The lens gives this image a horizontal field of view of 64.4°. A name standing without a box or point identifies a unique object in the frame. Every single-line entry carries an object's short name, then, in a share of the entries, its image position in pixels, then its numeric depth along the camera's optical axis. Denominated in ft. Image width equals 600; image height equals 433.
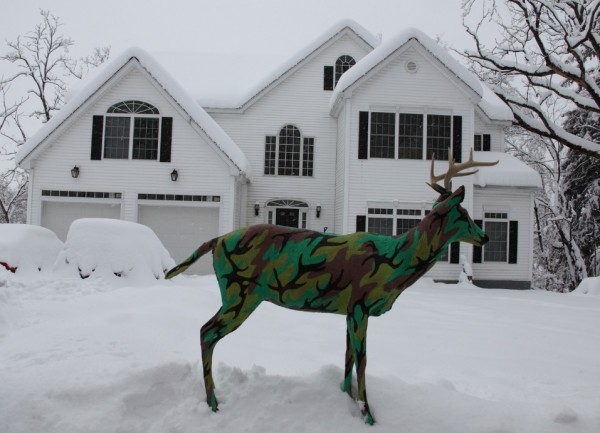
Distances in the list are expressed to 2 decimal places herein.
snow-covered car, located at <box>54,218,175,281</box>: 31.78
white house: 49.93
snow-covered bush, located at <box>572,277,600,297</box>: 48.26
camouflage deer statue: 11.00
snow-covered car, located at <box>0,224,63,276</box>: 31.76
